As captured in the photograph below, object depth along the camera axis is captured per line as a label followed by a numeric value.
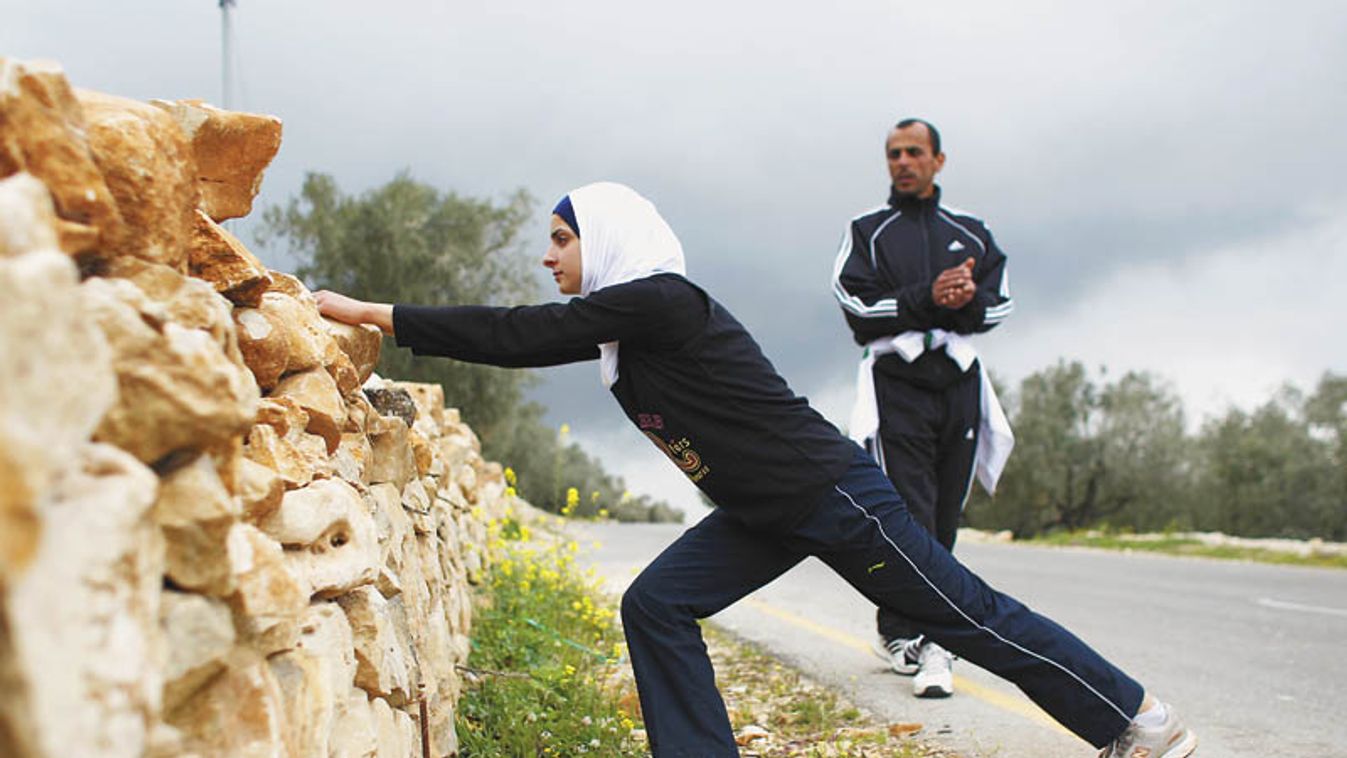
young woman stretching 3.33
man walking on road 5.52
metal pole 12.71
